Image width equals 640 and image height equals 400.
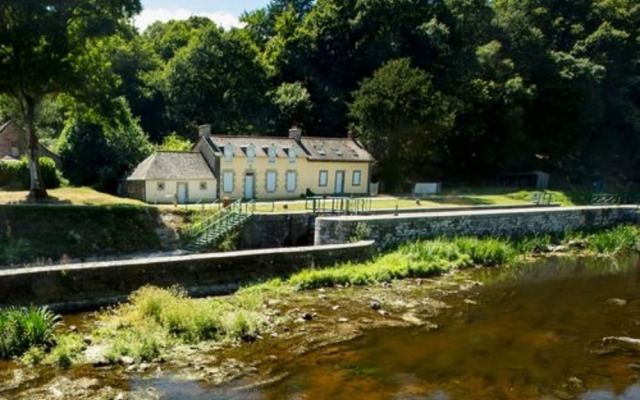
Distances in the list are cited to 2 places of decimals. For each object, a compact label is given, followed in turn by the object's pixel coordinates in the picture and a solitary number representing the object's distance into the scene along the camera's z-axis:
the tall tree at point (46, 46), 25.69
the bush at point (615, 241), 31.09
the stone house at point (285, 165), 35.19
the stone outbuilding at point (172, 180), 32.16
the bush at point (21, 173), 35.09
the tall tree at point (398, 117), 41.59
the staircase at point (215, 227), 25.91
